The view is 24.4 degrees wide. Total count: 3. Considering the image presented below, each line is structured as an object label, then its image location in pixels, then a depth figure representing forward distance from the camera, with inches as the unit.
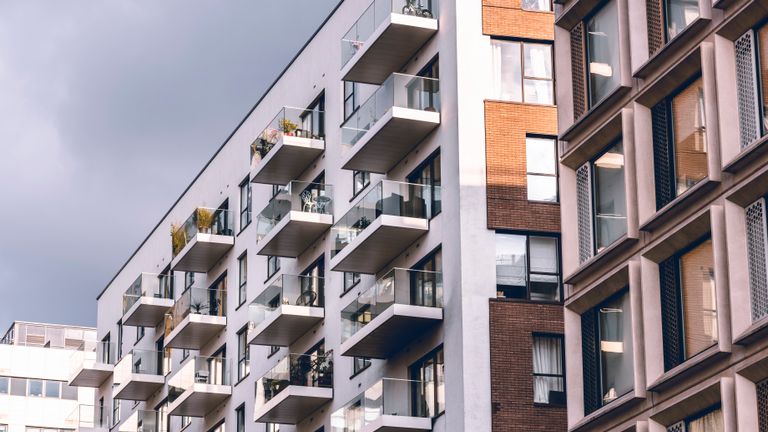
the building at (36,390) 3809.1
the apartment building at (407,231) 1734.7
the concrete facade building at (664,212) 1124.5
